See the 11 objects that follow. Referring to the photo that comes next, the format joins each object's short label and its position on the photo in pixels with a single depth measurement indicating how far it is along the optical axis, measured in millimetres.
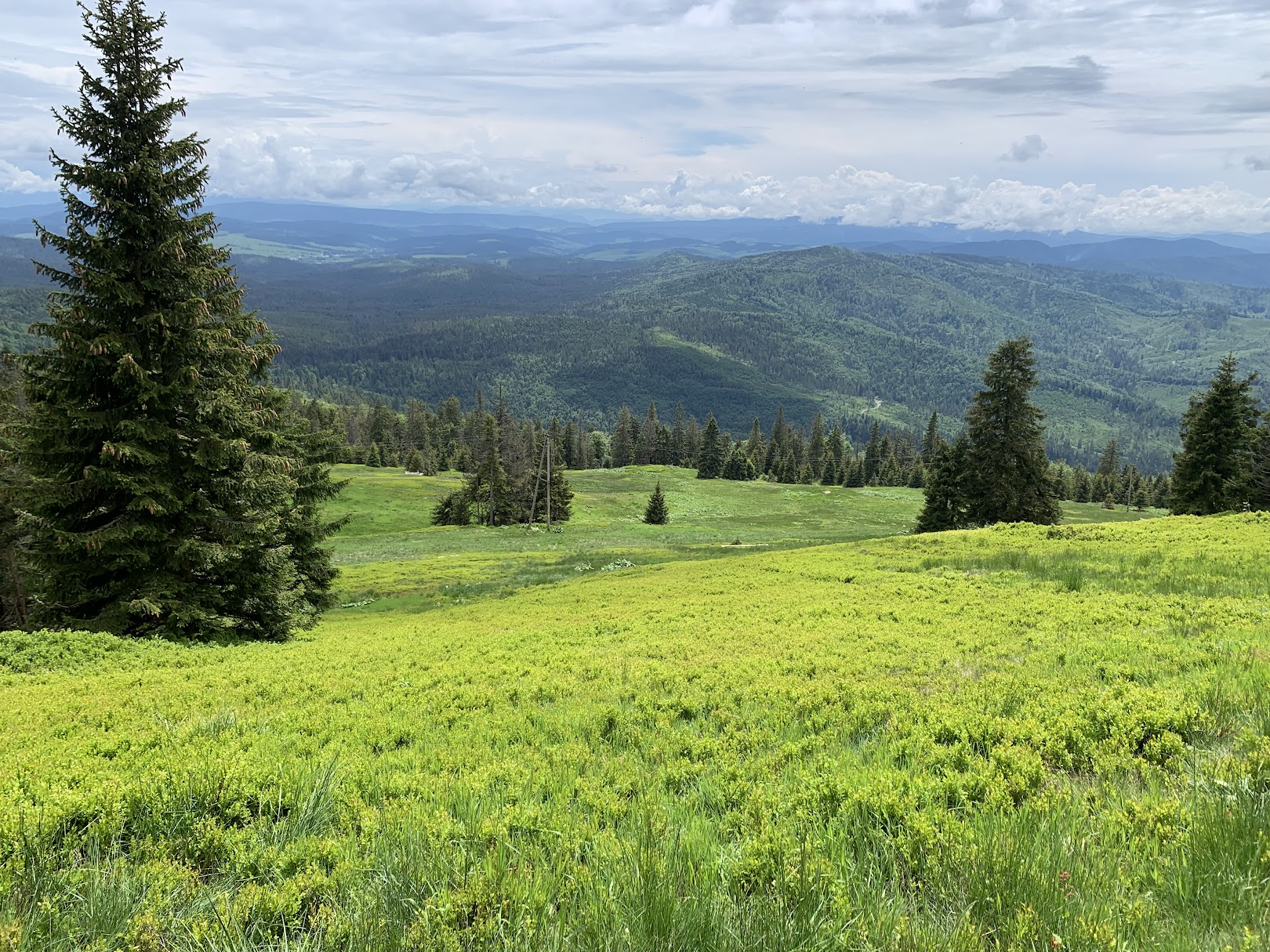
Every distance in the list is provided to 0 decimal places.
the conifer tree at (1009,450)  42906
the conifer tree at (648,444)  151500
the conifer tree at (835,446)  143350
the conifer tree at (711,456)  124500
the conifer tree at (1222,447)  41500
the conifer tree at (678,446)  150625
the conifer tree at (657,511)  70250
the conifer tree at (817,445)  145375
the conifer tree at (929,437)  107750
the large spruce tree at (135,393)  15312
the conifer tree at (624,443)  154375
